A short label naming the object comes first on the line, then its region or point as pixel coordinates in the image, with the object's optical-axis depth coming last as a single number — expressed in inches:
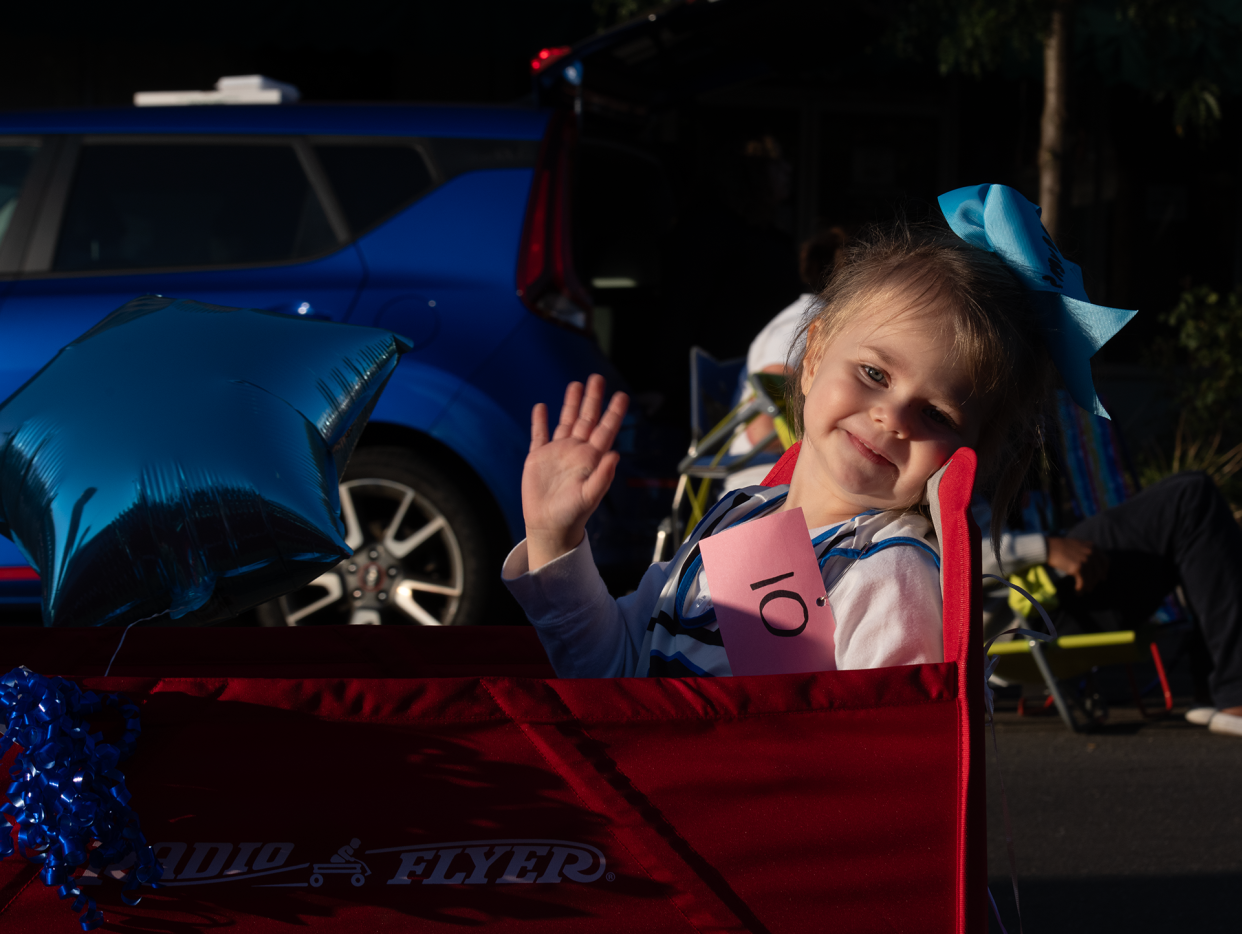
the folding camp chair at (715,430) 156.4
